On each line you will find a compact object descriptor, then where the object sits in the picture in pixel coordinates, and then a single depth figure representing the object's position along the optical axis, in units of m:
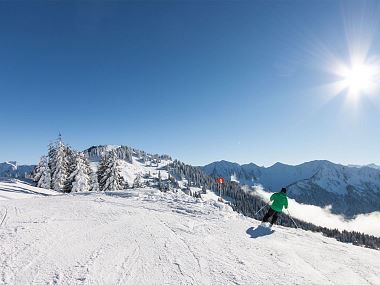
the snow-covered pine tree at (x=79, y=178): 48.78
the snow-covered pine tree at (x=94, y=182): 55.38
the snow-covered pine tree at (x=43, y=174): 53.38
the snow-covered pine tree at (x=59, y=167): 52.61
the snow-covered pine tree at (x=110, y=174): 51.88
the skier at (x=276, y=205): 14.35
